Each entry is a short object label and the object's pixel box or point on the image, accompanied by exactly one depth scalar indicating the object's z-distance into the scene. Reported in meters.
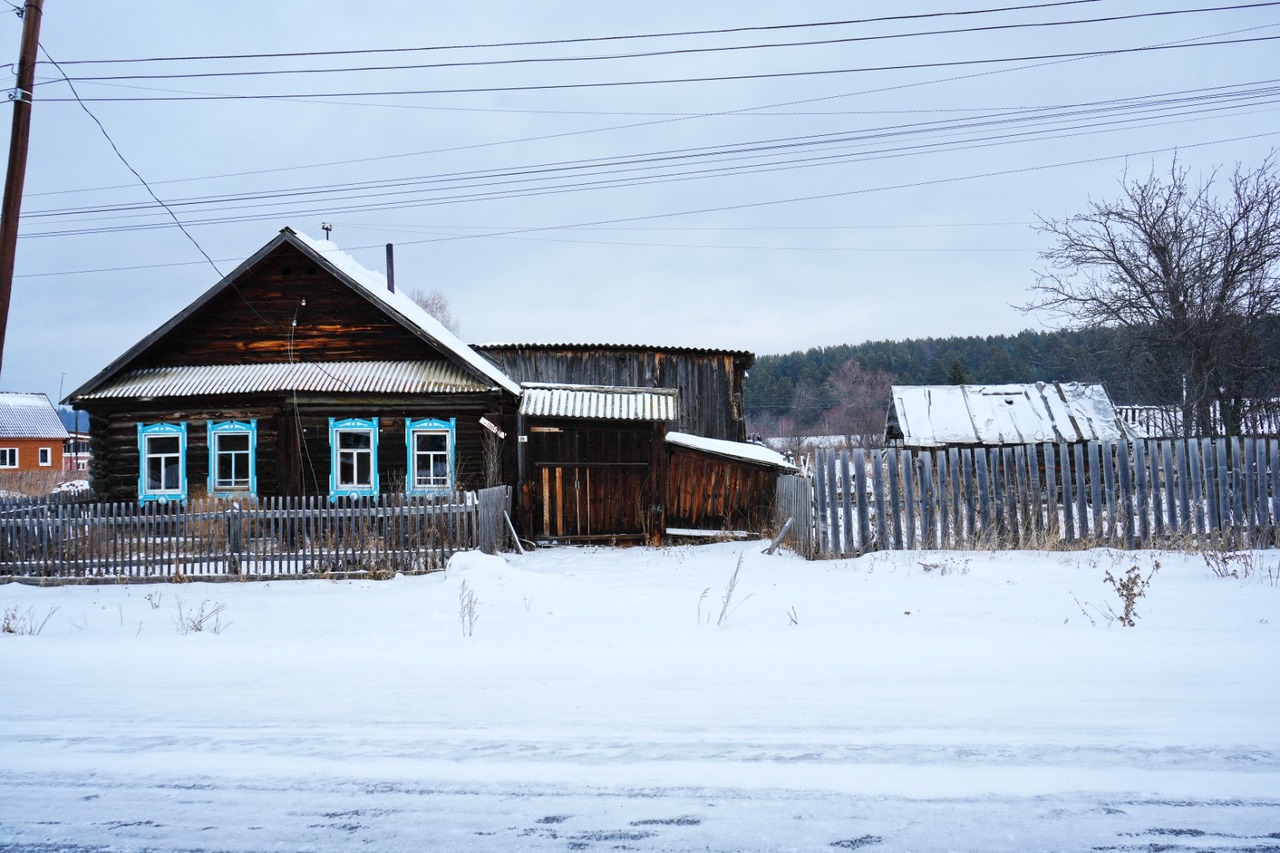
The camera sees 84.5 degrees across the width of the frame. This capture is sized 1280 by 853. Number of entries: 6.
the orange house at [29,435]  56.16
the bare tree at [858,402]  75.44
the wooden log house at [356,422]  16.38
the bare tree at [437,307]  48.59
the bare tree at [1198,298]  16.97
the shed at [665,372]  25.89
